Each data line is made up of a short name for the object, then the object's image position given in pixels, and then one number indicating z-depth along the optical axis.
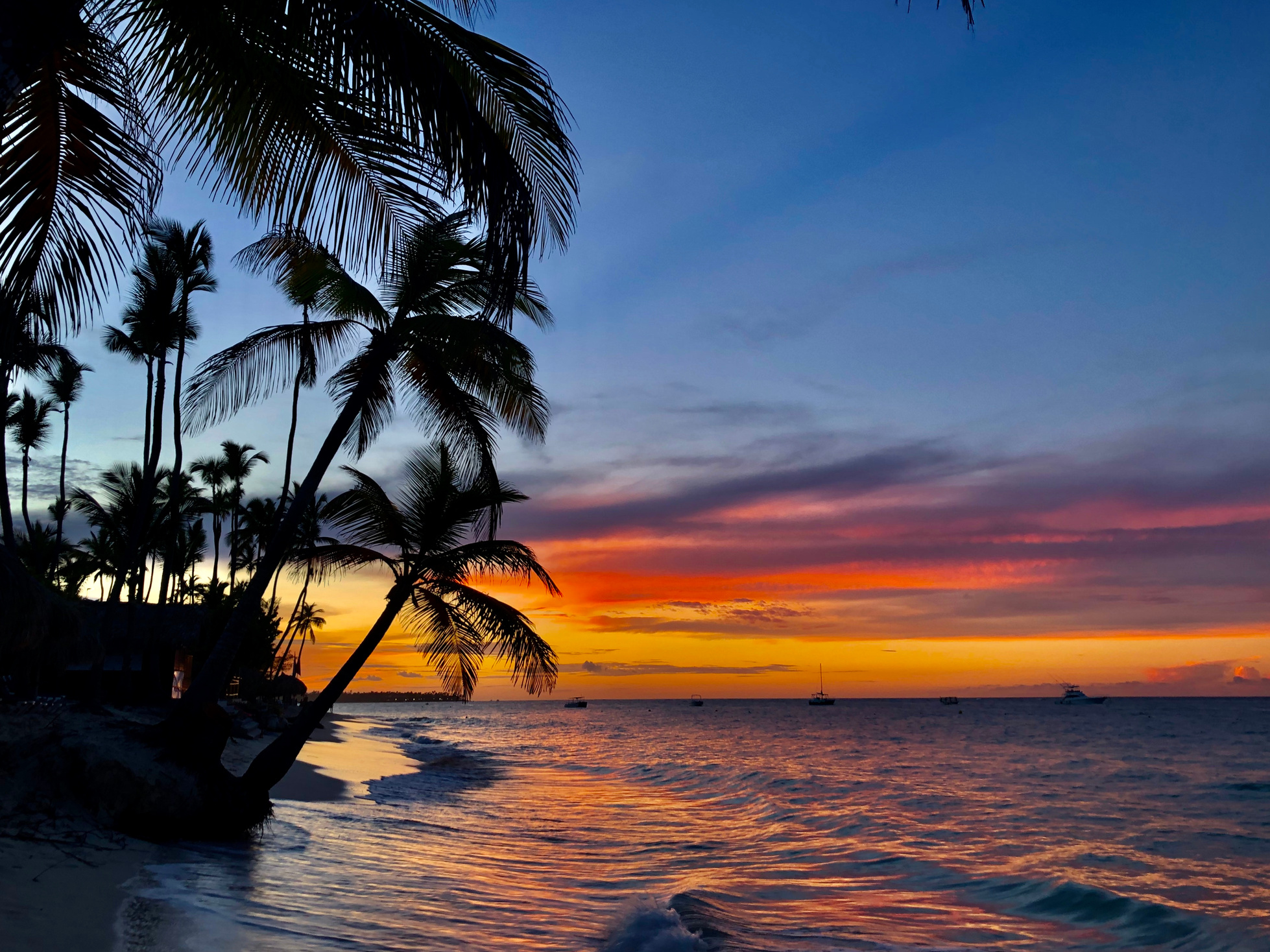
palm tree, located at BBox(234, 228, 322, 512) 10.68
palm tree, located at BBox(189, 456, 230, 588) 48.06
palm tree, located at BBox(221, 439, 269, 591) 47.22
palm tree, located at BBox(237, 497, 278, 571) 47.69
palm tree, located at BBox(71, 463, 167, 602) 33.53
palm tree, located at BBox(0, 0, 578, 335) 3.96
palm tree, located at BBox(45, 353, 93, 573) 31.20
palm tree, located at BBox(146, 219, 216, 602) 21.12
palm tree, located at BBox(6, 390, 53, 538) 35.03
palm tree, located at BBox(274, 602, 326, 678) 61.31
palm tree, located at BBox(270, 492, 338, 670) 12.95
